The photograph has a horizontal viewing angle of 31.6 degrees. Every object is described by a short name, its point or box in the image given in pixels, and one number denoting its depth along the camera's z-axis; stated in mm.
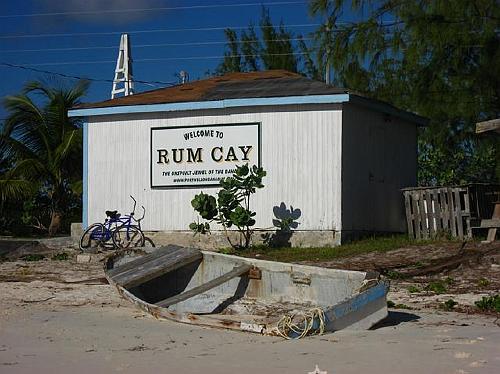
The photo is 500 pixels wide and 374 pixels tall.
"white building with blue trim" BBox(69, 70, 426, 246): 19109
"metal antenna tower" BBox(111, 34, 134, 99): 34656
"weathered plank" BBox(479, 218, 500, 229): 17391
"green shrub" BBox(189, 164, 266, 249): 18516
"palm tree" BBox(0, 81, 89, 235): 26234
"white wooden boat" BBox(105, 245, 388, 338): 9289
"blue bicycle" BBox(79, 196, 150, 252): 19766
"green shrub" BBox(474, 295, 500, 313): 10832
